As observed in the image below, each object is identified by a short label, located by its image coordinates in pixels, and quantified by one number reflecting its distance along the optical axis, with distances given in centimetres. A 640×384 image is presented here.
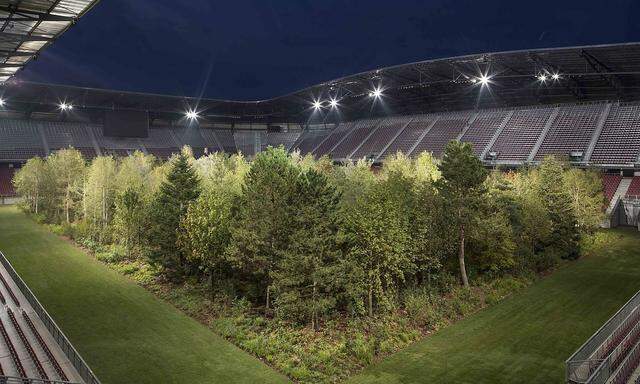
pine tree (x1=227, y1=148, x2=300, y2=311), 3003
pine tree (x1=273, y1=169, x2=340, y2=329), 2817
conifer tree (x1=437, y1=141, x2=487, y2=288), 3453
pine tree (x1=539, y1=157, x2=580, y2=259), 4350
